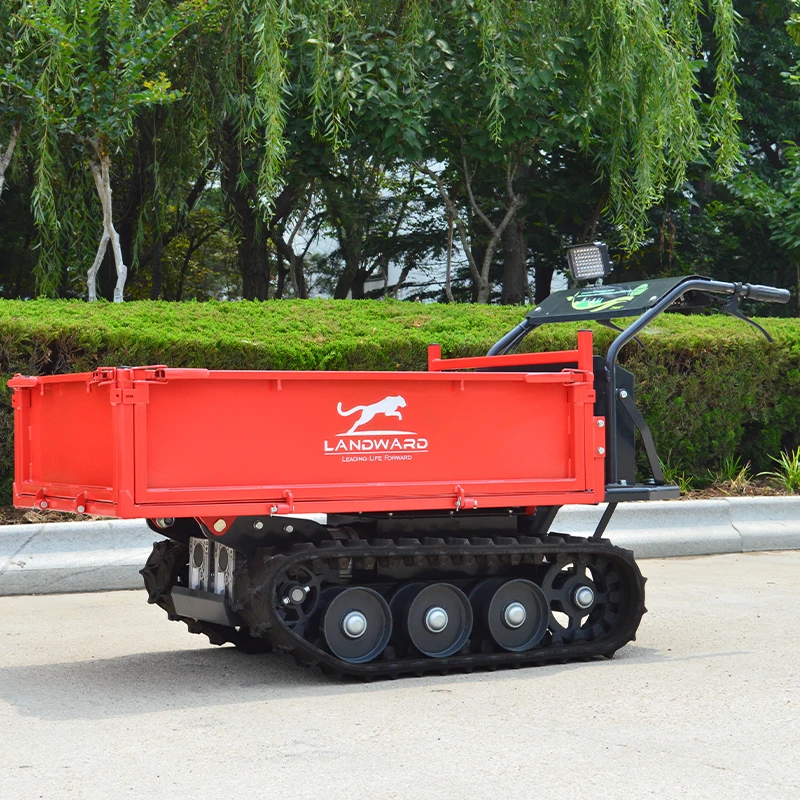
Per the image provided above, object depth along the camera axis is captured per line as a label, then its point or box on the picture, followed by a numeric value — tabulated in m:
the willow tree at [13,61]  12.34
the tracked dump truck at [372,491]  5.58
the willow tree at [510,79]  12.72
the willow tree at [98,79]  11.96
